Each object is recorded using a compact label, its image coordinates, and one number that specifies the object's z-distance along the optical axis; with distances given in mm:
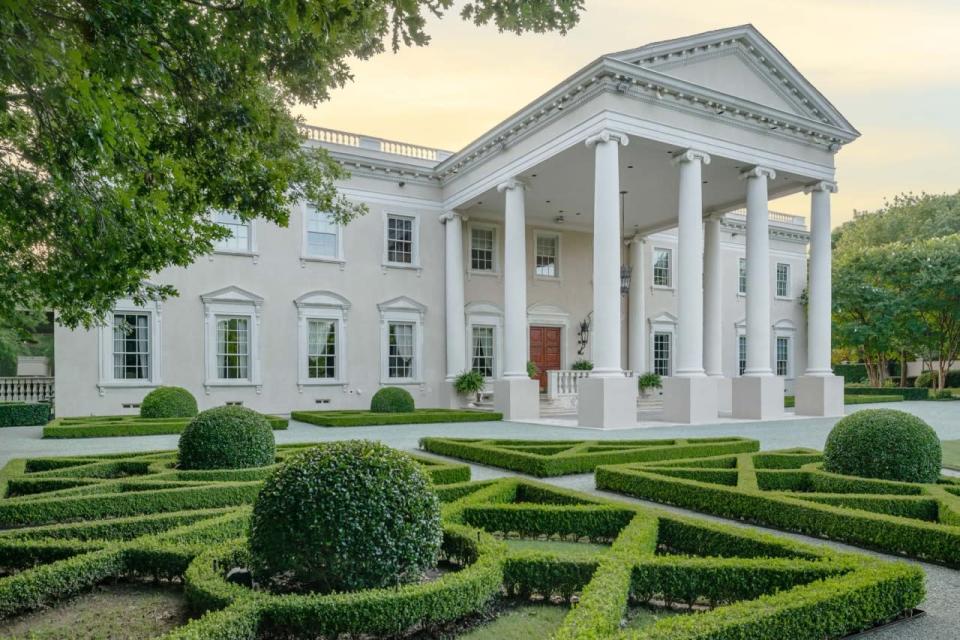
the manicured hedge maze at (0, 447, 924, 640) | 3627
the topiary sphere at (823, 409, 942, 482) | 7730
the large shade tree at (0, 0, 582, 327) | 4211
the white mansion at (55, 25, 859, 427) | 17672
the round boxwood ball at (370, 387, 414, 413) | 20000
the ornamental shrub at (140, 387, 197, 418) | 16703
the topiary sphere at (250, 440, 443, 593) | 3895
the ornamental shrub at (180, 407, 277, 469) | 8586
